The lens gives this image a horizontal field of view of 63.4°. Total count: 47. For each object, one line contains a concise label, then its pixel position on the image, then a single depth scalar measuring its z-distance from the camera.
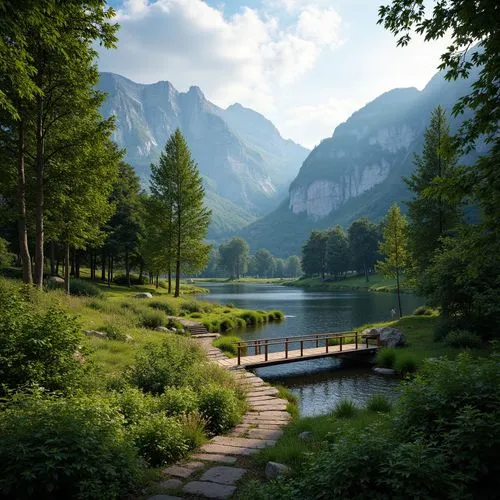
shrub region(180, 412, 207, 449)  8.19
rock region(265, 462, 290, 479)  6.59
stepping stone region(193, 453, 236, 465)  7.51
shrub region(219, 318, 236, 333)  33.91
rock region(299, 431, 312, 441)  8.44
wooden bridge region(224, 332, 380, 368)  20.44
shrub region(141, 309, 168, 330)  25.42
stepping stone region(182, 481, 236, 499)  6.08
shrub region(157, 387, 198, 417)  9.12
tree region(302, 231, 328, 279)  117.81
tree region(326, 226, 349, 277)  108.62
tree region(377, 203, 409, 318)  40.40
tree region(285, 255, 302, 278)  186.09
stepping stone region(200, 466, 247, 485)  6.63
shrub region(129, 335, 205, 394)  10.85
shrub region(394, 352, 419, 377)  19.07
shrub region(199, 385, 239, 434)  9.67
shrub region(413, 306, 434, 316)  34.31
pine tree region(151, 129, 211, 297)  40.97
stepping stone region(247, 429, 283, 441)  9.08
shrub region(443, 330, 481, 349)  20.83
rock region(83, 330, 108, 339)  17.73
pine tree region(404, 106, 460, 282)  32.71
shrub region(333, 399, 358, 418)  10.90
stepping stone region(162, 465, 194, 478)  6.88
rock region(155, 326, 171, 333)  24.80
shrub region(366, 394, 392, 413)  11.25
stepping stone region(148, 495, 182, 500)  5.88
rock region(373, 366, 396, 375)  20.36
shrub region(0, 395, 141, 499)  5.02
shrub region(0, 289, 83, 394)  8.46
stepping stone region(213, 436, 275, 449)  8.43
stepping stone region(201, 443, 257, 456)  7.97
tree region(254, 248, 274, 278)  187.88
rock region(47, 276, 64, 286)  31.45
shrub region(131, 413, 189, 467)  7.30
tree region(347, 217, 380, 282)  102.53
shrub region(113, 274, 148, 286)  52.14
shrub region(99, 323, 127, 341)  18.59
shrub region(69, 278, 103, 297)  28.97
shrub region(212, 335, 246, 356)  22.75
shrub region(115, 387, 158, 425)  8.15
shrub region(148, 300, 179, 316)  31.61
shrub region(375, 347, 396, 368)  21.34
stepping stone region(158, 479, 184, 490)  6.32
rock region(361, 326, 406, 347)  24.16
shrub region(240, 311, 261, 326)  38.41
